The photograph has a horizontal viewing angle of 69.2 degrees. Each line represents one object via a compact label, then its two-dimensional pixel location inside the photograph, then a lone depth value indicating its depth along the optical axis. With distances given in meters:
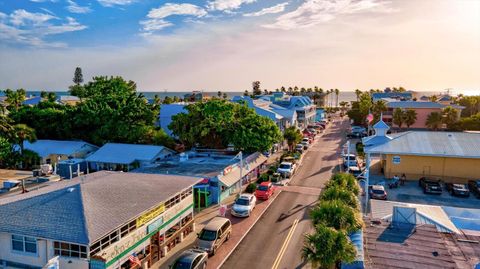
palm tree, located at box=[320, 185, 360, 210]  23.38
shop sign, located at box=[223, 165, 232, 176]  35.09
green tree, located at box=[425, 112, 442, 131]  77.62
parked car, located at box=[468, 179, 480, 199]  37.50
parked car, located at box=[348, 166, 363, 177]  44.70
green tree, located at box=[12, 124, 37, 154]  48.22
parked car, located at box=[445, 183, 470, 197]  37.09
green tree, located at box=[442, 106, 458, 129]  78.12
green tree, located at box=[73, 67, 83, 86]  141.50
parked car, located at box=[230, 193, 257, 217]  31.20
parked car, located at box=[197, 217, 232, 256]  23.88
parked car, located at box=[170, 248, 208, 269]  20.19
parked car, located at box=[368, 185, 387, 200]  35.59
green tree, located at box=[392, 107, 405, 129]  79.19
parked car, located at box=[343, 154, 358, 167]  49.45
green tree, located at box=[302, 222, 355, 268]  17.08
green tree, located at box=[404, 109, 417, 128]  78.75
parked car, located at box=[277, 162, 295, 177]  45.00
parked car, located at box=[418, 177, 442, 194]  38.06
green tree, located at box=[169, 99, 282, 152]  45.84
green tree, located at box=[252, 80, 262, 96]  166.81
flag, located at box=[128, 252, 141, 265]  20.23
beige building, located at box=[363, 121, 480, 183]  41.47
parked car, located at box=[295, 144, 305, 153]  61.53
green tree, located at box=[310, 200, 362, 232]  19.84
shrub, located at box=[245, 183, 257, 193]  36.97
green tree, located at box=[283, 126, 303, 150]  58.59
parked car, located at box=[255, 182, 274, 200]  35.94
